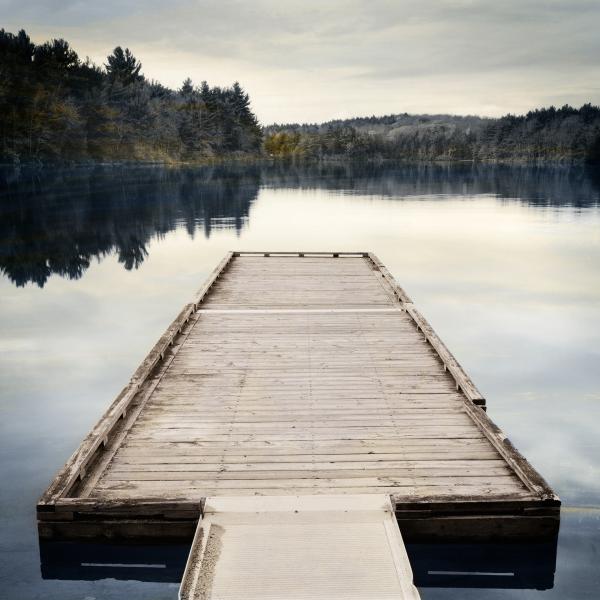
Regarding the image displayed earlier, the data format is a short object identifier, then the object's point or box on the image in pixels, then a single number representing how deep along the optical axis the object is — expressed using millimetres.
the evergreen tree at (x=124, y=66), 110475
